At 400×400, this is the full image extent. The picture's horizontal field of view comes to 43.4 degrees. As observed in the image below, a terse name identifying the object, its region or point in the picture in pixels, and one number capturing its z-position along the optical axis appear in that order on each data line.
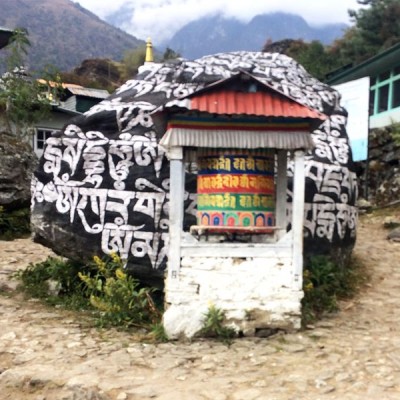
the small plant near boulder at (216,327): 5.23
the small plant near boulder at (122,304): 5.69
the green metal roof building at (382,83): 15.77
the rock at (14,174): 11.51
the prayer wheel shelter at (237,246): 5.27
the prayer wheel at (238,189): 5.56
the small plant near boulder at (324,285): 6.12
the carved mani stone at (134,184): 6.48
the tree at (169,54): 40.45
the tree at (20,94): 14.40
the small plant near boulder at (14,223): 11.17
